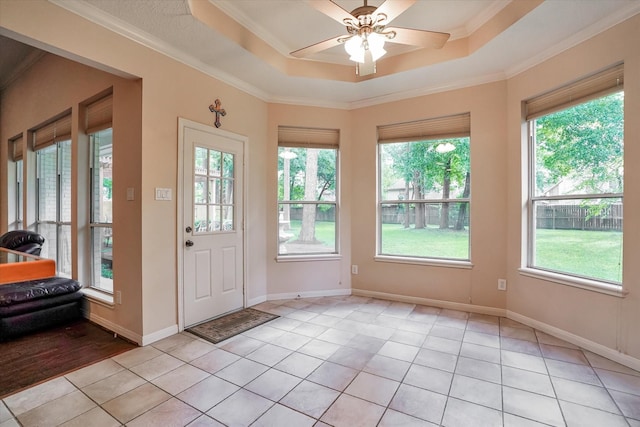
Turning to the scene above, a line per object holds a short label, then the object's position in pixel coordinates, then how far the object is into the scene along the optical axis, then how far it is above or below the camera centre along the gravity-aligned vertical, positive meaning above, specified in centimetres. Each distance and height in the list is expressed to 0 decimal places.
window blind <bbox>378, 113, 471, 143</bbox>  355 +102
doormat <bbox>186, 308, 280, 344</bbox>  284 -119
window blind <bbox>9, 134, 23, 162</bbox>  477 +104
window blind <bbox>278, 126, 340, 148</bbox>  403 +101
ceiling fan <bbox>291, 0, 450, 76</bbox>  187 +125
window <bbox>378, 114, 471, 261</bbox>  360 +27
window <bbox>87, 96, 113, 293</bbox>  320 +13
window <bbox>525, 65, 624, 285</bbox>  246 +29
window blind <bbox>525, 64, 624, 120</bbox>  241 +106
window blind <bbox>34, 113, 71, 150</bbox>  367 +105
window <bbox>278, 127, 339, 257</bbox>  405 +27
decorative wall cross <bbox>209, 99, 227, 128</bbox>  321 +110
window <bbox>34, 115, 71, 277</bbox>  382 +30
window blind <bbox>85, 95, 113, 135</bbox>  302 +102
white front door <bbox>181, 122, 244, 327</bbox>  300 -14
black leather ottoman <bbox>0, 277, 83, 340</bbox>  274 -92
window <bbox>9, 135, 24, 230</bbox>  490 +41
